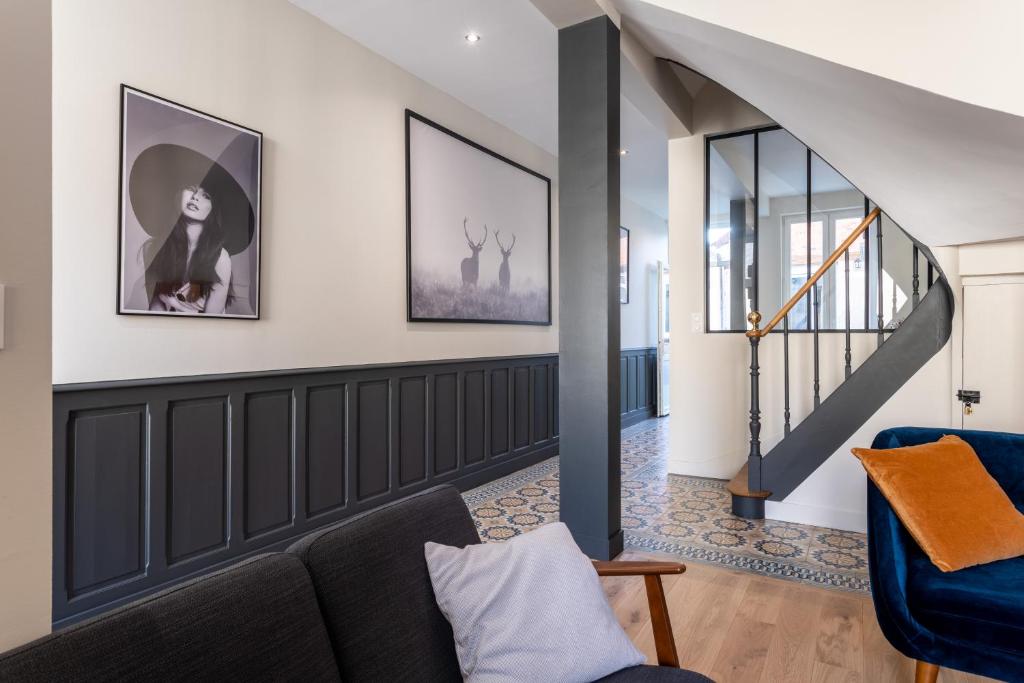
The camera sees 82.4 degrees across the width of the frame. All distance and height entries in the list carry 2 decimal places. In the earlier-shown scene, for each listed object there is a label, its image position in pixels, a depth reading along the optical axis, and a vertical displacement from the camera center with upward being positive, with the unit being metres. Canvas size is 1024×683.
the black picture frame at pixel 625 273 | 6.98 +0.83
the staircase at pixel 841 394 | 2.99 -0.29
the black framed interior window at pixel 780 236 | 4.09 +0.79
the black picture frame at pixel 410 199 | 3.77 +0.92
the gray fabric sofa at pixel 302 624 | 0.74 -0.42
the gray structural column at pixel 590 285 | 2.78 +0.28
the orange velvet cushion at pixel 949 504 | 1.73 -0.50
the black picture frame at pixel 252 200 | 2.33 +0.65
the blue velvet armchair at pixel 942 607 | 1.52 -0.72
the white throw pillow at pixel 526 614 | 1.11 -0.54
